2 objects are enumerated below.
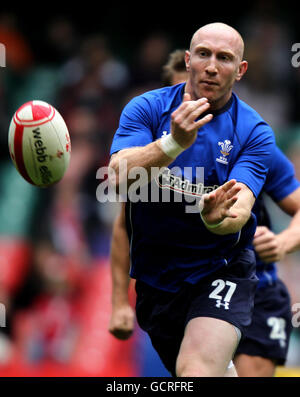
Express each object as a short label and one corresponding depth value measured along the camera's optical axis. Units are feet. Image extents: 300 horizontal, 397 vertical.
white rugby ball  28.30
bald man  26.99
